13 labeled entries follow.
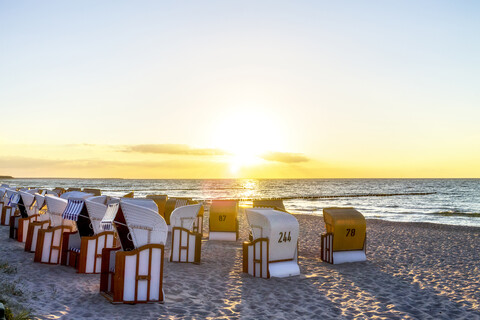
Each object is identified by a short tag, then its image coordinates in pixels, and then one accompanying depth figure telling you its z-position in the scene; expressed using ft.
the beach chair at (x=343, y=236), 39.73
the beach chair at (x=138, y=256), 23.98
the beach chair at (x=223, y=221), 54.49
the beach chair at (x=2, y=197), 64.60
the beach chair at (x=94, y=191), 77.77
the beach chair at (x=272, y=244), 33.04
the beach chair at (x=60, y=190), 72.02
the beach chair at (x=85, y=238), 31.84
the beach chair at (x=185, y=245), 38.75
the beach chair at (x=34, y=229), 38.96
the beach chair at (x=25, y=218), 45.68
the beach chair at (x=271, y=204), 50.77
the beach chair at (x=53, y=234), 34.53
